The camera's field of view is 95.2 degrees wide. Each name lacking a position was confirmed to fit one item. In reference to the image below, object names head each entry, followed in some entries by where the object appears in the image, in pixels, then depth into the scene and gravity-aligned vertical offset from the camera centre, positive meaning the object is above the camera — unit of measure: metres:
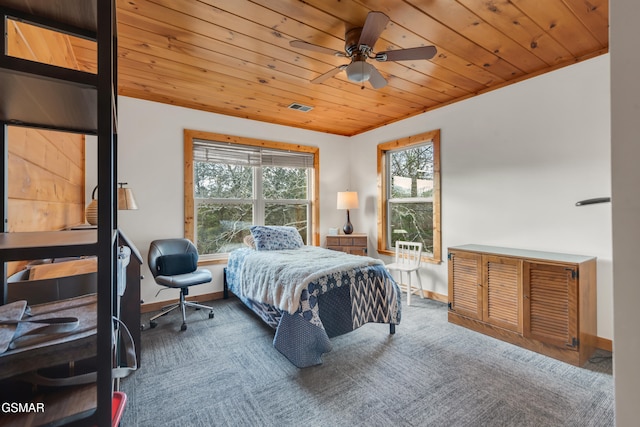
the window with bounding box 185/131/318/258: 3.85 +0.39
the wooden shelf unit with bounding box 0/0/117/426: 0.66 +0.16
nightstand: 4.48 -0.44
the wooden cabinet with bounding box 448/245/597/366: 2.28 -0.74
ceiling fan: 1.89 +1.19
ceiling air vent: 3.72 +1.40
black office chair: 2.98 -0.57
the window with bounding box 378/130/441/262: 3.79 +0.31
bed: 2.25 -0.71
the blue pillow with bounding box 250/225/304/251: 3.62 -0.30
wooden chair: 3.64 -0.64
